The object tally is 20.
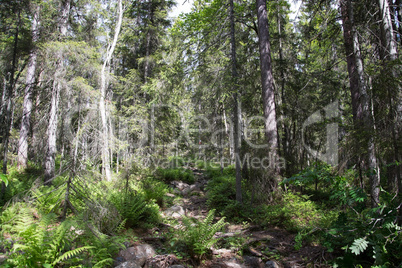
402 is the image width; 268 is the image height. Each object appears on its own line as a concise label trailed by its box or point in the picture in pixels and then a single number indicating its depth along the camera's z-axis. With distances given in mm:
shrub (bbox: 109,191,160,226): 5948
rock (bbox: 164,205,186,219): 7771
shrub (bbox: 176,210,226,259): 4297
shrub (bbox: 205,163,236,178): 15489
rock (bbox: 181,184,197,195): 11884
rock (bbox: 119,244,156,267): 4176
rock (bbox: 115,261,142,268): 3666
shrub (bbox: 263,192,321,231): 5734
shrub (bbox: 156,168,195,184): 13527
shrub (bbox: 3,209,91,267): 3050
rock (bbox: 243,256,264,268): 4211
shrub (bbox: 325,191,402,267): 2900
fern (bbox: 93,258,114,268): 3247
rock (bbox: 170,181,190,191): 13041
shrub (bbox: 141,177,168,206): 8234
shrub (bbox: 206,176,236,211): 8312
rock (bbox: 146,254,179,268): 3925
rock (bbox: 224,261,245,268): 4168
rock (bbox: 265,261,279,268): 3973
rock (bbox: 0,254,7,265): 3501
